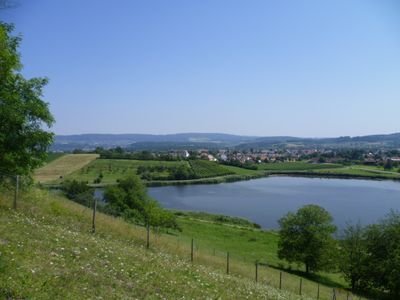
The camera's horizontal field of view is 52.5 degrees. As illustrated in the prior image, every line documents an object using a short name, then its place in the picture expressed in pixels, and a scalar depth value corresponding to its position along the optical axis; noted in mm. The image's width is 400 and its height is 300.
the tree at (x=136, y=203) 58125
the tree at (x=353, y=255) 38906
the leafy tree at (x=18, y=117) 17688
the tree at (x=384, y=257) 34219
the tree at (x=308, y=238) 42844
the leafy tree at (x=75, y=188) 77438
